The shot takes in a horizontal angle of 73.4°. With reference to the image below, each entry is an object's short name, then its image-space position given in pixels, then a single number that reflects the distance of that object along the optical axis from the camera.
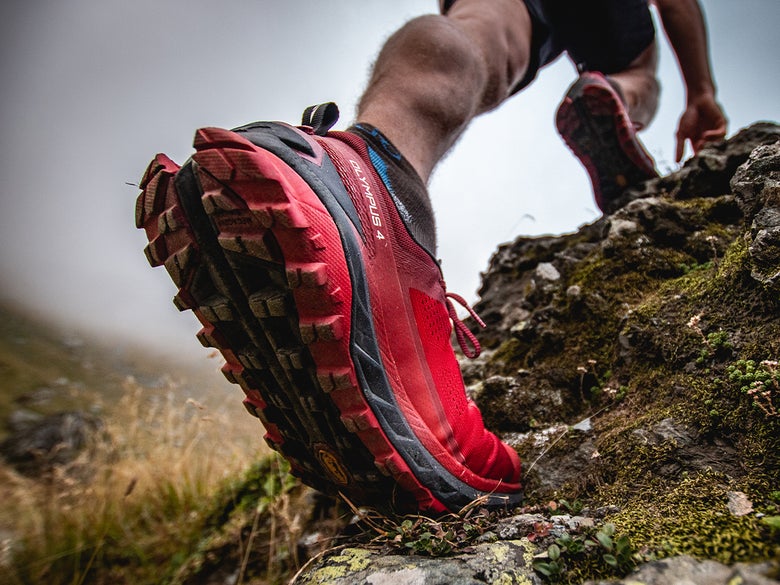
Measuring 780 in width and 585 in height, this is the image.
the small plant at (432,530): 0.32
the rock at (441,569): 0.28
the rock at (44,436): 4.52
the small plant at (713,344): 0.36
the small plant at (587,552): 0.26
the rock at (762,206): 0.35
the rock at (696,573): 0.20
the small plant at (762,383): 0.30
